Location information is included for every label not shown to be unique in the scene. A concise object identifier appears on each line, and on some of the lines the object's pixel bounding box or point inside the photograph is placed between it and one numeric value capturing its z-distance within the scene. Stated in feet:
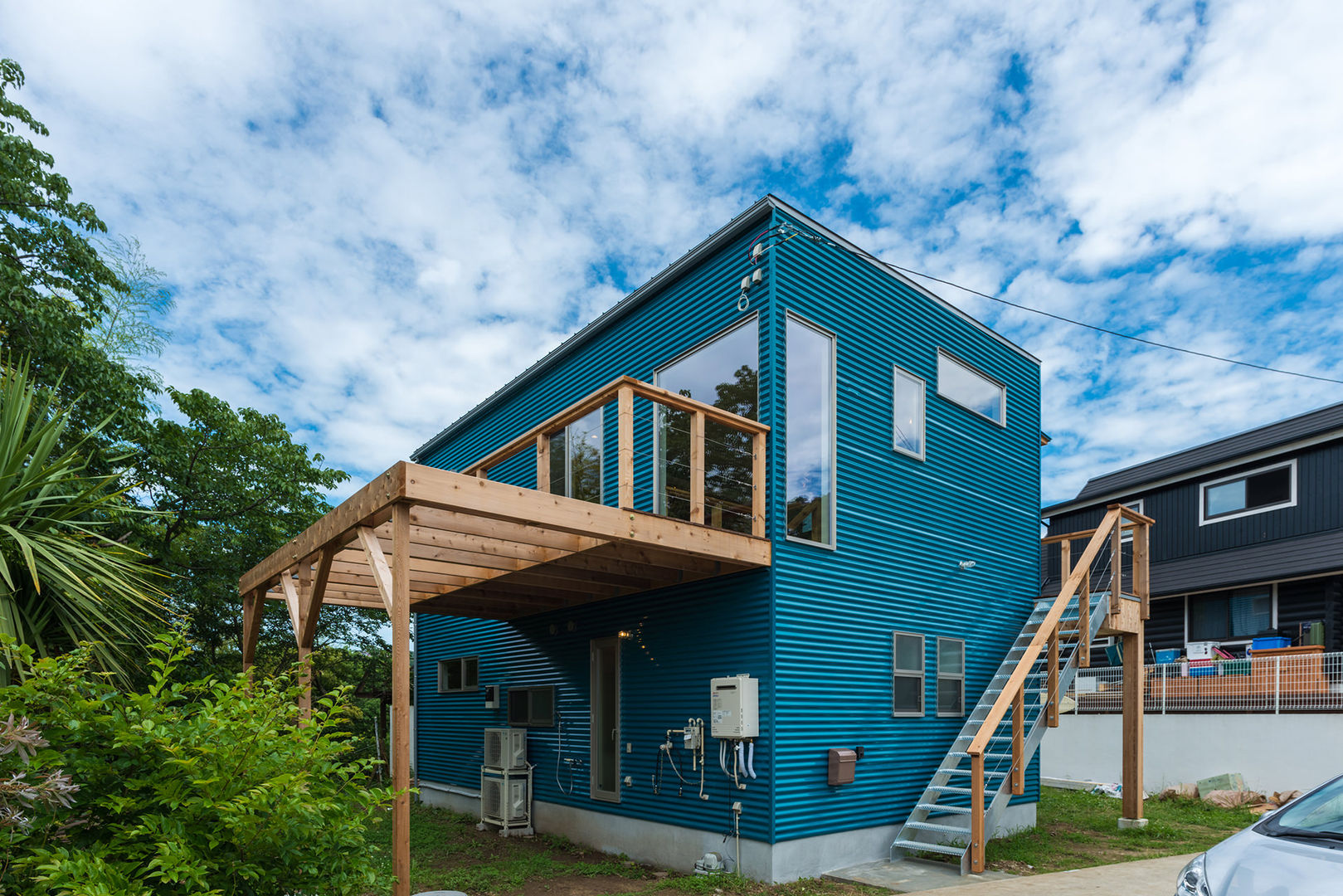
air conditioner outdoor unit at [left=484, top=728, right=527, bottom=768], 34.14
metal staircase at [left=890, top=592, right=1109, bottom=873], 25.85
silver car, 10.50
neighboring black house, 47.55
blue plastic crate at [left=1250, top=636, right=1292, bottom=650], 46.55
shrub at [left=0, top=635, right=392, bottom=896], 10.68
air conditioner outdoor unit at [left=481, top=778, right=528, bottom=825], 33.60
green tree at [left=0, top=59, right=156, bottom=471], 31.96
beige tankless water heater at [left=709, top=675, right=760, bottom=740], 23.84
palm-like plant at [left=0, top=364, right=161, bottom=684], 20.94
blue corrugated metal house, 24.93
